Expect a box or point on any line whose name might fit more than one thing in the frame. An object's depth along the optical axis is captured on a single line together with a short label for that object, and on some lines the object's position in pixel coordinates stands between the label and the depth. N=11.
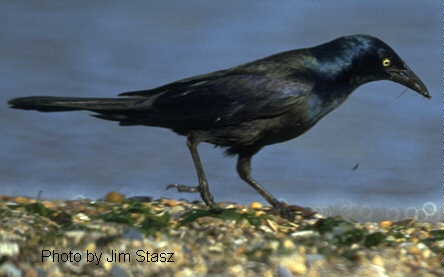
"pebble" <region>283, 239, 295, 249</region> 10.73
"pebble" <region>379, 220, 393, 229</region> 14.06
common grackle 13.42
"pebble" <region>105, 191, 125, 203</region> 14.71
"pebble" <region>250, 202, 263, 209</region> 14.60
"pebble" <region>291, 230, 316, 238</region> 11.64
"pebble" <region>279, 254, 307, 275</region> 9.94
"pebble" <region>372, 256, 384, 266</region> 10.50
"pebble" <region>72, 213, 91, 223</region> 12.27
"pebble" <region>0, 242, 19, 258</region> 9.94
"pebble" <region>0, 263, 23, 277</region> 9.47
